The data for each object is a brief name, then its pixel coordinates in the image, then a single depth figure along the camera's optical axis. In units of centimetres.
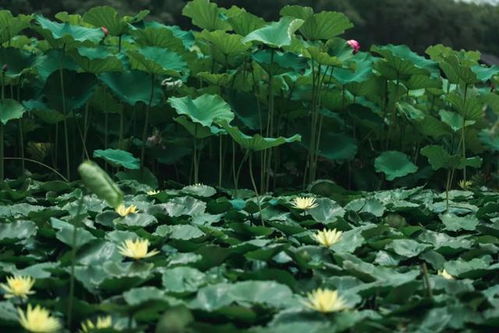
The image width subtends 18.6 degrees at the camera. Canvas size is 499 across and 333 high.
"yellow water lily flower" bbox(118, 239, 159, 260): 225
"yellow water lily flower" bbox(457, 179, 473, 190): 484
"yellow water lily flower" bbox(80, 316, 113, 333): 178
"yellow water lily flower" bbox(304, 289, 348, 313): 183
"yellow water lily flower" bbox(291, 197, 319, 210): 318
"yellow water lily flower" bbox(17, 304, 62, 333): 172
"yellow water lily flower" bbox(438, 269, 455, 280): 242
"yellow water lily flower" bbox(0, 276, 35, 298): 196
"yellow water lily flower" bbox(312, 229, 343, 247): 253
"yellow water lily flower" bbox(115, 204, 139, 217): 298
